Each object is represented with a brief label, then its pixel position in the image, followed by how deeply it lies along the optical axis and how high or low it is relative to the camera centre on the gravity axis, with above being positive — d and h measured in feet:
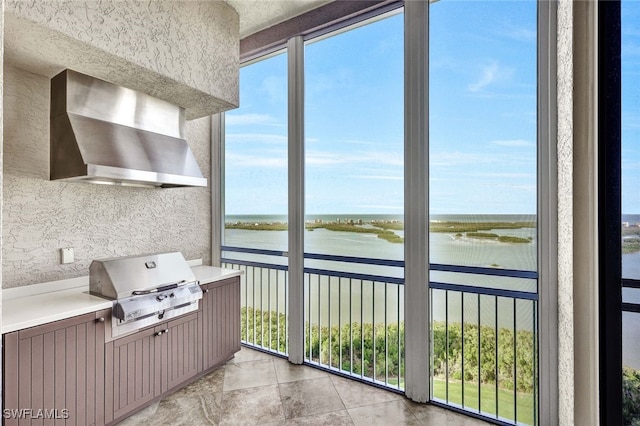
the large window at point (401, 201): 6.56 +0.24
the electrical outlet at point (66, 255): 7.16 -1.02
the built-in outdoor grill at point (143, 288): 6.41 -1.76
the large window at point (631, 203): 4.23 +0.08
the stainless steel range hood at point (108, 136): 6.33 +1.76
